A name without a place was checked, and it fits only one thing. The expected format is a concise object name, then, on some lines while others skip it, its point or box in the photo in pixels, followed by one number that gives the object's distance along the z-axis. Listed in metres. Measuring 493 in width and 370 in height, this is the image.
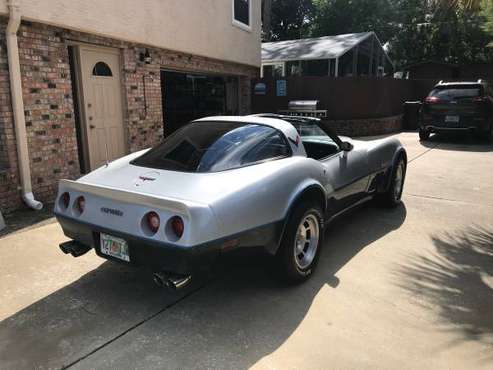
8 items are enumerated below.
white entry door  6.90
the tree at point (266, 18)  24.61
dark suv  11.40
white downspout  5.21
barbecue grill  13.34
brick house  5.45
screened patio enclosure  17.34
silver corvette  2.61
